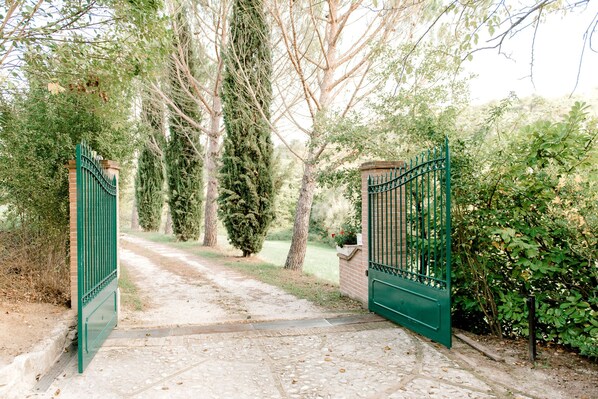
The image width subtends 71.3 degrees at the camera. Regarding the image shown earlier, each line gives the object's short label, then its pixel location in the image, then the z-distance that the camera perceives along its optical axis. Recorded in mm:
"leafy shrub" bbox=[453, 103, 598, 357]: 4430
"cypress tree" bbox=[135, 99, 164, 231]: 24547
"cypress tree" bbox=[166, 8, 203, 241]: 18109
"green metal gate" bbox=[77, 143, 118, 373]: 4047
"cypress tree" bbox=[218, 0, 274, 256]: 12234
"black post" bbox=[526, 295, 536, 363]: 4410
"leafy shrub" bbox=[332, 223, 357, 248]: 11283
